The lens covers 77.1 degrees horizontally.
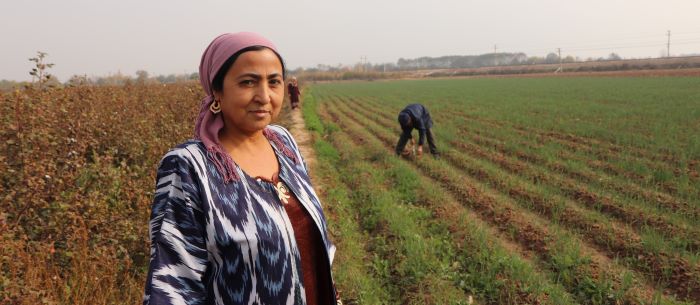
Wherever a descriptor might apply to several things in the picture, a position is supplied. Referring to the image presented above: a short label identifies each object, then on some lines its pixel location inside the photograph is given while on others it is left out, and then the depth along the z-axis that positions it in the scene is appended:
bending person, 9.08
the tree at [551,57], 141.05
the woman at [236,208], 1.27
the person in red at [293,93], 17.56
